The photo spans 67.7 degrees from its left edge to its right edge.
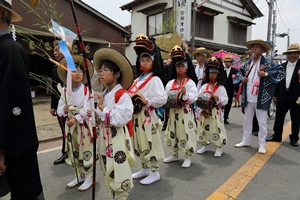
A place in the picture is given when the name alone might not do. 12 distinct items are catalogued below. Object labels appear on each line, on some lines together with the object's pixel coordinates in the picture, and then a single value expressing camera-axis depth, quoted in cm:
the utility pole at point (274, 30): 1926
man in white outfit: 431
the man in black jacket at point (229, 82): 705
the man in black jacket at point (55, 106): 375
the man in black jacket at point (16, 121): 159
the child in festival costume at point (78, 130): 298
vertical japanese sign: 1388
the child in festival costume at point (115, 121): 234
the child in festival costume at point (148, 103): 310
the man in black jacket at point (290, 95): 483
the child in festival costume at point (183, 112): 369
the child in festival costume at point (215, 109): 423
